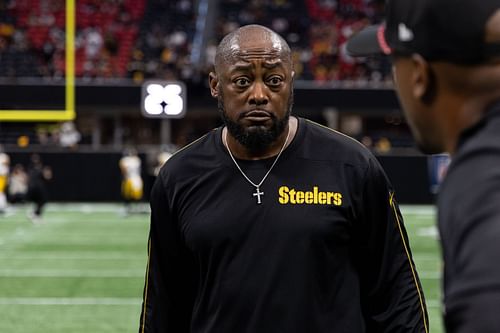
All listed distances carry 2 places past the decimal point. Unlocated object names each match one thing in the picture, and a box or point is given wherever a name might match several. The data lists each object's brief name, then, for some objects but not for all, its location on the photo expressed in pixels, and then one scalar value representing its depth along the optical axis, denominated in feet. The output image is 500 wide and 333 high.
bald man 19.26
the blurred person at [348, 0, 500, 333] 7.64
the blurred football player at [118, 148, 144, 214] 146.00
